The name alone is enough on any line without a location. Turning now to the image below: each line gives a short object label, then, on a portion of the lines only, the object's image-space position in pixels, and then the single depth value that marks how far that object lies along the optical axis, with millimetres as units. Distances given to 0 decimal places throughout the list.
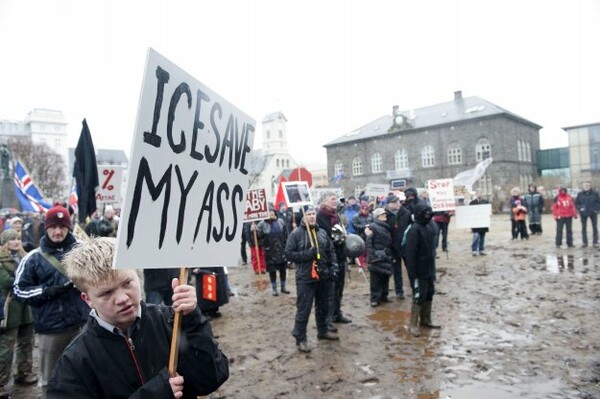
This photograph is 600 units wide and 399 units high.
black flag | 7148
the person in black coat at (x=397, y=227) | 8594
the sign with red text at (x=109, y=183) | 9406
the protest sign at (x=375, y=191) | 15406
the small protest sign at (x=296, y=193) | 10290
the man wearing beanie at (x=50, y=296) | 3871
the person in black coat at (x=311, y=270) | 5648
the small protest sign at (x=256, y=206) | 9961
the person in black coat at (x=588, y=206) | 12500
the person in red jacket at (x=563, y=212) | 12266
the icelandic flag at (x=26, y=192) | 10658
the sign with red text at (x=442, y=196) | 13227
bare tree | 47469
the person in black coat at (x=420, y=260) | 6117
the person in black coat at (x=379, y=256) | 7984
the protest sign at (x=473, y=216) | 12336
